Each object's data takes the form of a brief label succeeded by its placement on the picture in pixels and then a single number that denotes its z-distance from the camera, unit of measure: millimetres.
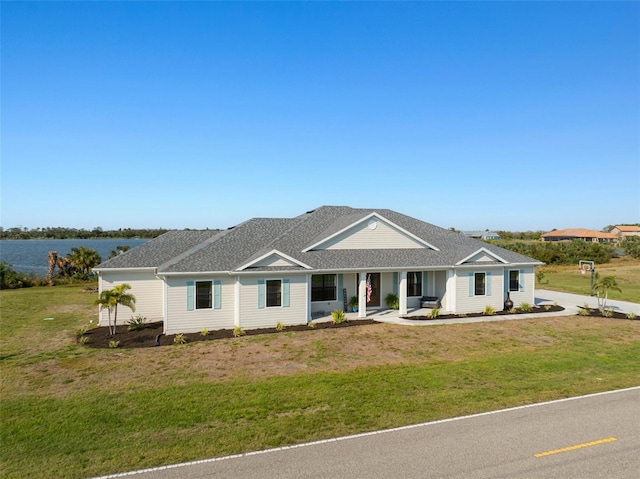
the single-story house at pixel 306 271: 19156
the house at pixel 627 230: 140125
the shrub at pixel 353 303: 22766
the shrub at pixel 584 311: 23359
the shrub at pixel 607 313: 22828
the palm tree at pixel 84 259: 40000
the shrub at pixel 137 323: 19578
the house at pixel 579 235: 120125
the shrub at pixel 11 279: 36125
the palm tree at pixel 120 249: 39769
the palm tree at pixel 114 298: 17906
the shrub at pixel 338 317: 20188
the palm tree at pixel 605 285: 23531
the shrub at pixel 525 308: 23742
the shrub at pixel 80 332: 17789
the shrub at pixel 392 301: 23609
